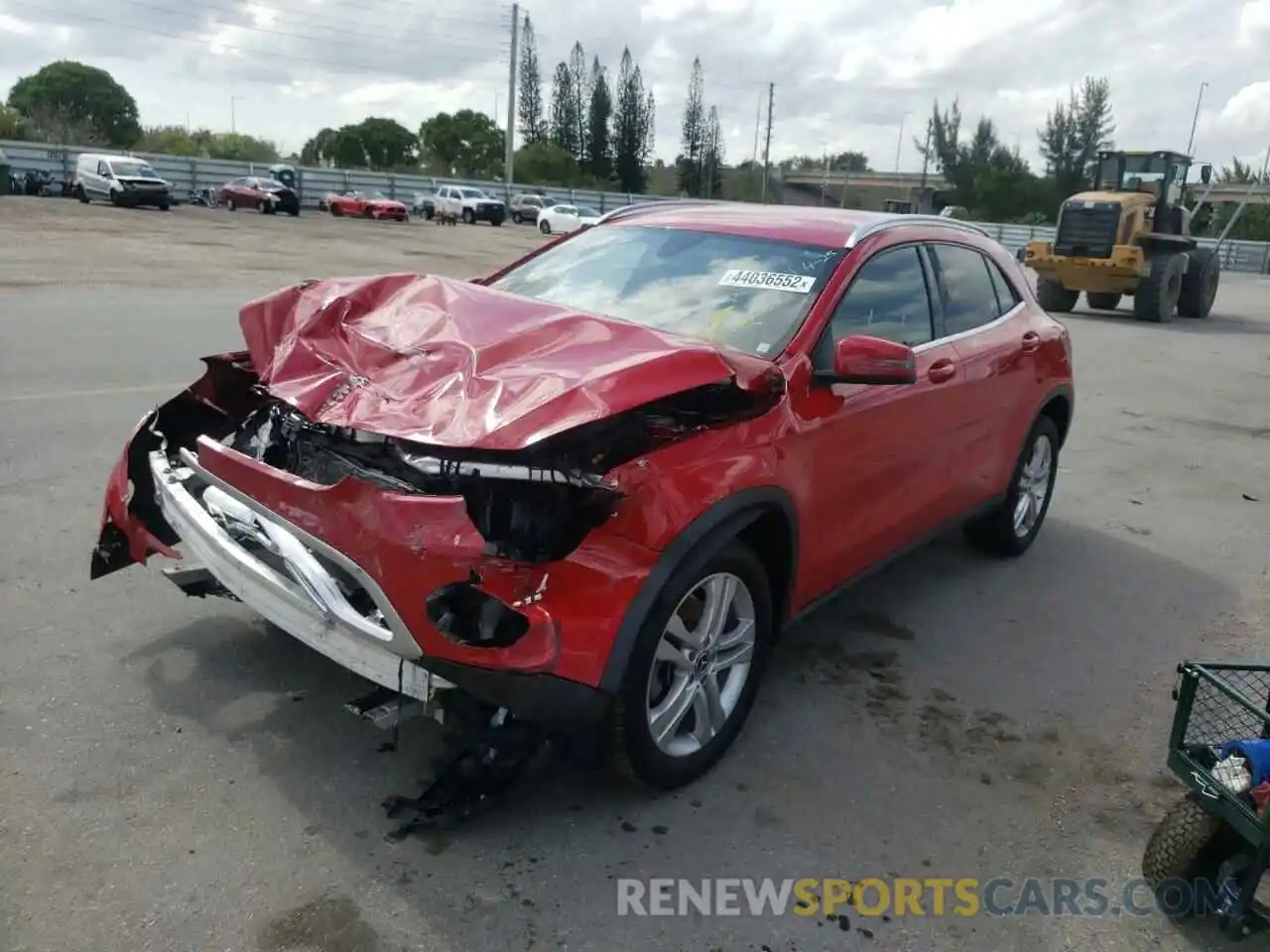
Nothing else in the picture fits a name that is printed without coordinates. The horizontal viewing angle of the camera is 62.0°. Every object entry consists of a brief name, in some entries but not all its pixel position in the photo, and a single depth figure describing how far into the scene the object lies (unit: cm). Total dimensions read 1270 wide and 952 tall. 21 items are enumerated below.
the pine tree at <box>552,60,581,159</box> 9131
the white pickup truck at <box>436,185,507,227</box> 4525
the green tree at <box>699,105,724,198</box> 9413
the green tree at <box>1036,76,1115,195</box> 7369
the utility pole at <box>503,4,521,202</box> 6231
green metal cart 268
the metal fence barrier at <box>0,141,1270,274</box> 4016
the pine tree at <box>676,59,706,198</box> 9569
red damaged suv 276
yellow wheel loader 1925
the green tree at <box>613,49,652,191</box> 9131
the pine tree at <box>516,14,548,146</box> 9006
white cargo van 3494
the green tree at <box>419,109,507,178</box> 8781
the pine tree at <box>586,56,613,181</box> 9062
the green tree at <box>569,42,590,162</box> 9131
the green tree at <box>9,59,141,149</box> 8428
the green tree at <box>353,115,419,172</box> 8712
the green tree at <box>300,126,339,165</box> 8964
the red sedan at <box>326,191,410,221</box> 4222
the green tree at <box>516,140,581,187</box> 7844
